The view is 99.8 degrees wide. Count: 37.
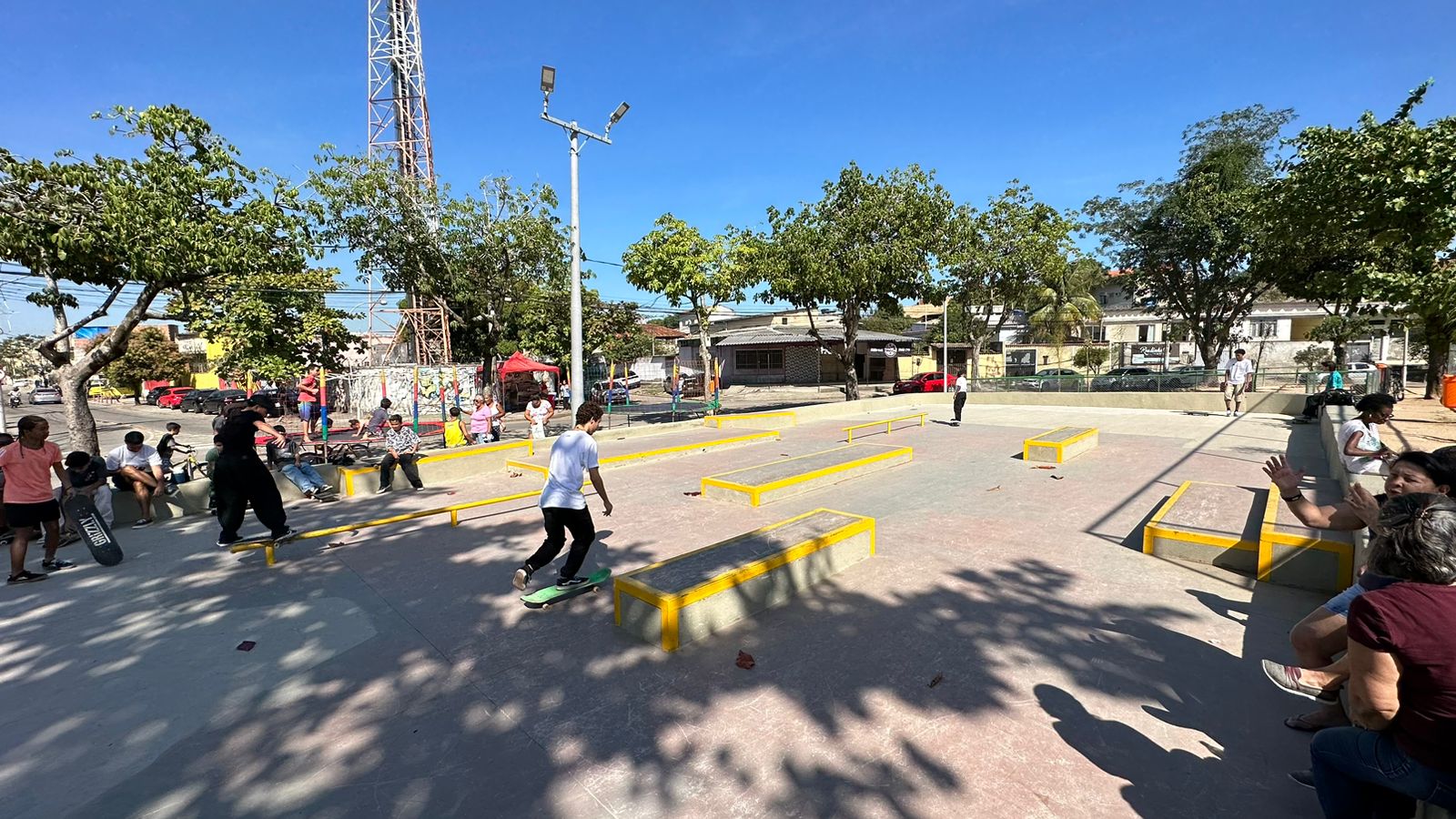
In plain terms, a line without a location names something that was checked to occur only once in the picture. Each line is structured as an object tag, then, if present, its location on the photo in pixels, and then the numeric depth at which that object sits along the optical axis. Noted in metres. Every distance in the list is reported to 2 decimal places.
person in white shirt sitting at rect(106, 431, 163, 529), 7.96
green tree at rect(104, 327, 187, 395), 42.94
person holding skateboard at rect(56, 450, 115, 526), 6.60
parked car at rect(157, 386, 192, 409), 37.28
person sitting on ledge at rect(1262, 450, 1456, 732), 3.03
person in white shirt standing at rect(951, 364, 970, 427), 17.19
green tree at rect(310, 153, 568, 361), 24.47
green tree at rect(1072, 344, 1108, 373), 41.12
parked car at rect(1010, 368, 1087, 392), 25.23
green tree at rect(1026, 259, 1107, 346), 37.19
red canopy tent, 27.69
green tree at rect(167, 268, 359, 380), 10.97
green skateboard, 4.94
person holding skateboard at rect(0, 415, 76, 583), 5.80
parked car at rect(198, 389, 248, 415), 33.47
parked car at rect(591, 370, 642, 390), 36.33
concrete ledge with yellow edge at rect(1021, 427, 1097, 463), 11.16
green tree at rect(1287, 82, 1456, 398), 9.32
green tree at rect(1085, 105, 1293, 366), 23.81
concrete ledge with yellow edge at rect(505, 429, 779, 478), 11.91
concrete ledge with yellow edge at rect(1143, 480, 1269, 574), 5.50
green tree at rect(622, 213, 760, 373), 21.95
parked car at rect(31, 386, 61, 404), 42.72
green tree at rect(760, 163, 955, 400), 20.12
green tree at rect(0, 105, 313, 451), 8.86
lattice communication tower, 37.97
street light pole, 14.08
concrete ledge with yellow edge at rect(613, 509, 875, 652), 4.34
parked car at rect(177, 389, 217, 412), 34.97
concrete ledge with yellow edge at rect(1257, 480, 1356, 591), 4.91
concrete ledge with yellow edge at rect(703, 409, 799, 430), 18.28
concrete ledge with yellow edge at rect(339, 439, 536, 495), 9.91
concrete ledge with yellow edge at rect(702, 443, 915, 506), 8.53
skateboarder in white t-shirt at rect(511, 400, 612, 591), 5.07
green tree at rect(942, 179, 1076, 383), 22.66
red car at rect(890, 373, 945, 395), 33.06
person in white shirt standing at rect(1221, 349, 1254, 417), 17.09
